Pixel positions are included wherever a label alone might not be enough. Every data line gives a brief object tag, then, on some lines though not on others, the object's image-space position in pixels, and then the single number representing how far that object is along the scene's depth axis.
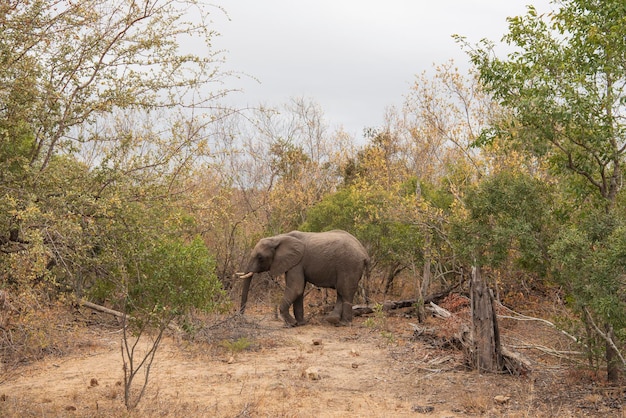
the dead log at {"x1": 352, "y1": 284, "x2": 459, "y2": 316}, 16.34
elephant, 15.70
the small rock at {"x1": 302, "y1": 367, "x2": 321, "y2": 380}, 9.80
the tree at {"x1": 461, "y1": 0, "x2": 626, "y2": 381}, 7.79
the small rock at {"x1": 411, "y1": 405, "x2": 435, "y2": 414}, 8.12
